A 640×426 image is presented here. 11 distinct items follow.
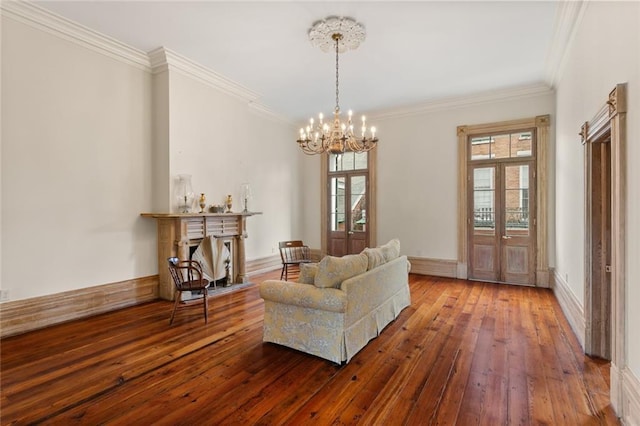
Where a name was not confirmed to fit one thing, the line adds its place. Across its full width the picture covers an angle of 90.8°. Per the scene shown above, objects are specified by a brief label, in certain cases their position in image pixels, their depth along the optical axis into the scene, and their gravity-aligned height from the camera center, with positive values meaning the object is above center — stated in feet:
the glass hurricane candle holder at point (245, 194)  20.62 +1.29
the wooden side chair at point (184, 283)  12.88 -2.92
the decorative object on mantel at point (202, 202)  17.12 +0.64
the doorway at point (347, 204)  24.65 +0.77
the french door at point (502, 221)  19.02 -0.53
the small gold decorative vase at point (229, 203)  19.01 +0.64
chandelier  12.49 +7.40
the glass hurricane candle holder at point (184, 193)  16.24 +1.07
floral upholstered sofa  9.62 -3.08
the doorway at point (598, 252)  9.62 -1.22
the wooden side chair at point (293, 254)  19.67 -2.60
